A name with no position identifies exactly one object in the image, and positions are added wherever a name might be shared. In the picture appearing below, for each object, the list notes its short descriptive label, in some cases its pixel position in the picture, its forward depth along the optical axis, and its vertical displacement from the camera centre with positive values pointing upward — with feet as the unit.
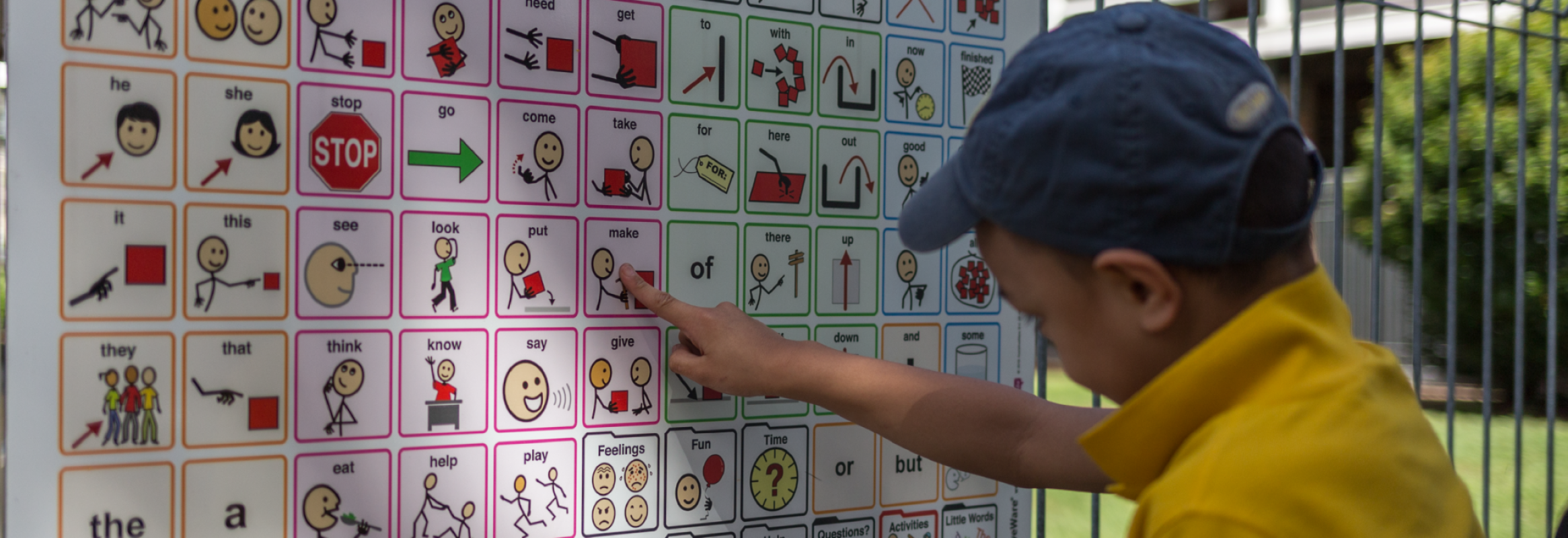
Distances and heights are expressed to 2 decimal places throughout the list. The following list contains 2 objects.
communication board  2.70 +0.03
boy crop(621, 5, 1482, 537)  1.97 -0.02
